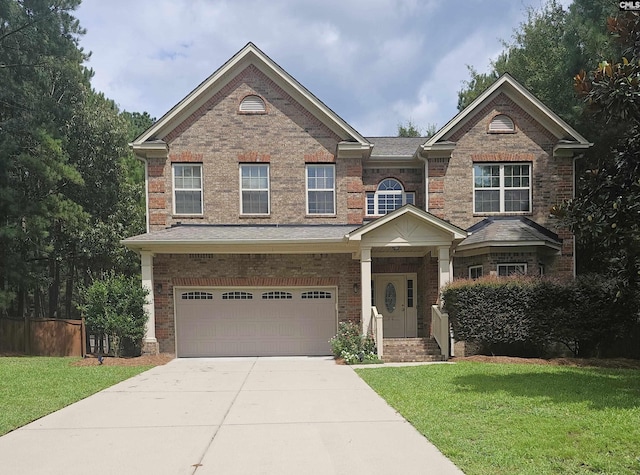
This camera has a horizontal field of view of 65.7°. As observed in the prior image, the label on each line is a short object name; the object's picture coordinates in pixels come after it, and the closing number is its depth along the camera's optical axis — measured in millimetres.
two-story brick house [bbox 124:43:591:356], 15883
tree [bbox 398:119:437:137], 40147
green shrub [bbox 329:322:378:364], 13695
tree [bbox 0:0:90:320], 19047
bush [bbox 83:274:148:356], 14508
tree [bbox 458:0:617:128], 17828
